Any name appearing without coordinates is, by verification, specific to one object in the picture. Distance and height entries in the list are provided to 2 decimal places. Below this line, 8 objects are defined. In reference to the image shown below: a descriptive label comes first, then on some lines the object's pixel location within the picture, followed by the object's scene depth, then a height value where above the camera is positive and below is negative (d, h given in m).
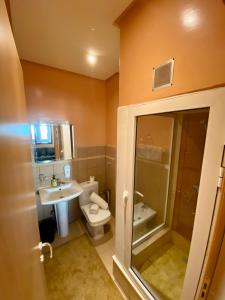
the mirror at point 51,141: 1.98 -0.22
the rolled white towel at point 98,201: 2.15 -1.17
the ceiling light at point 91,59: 1.68 +0.88
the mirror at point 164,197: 1.27 -0.85
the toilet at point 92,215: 1.92 -1.28
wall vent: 0.82 +0.33
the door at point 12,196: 0.34 -0.23
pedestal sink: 1.94 -1.00
